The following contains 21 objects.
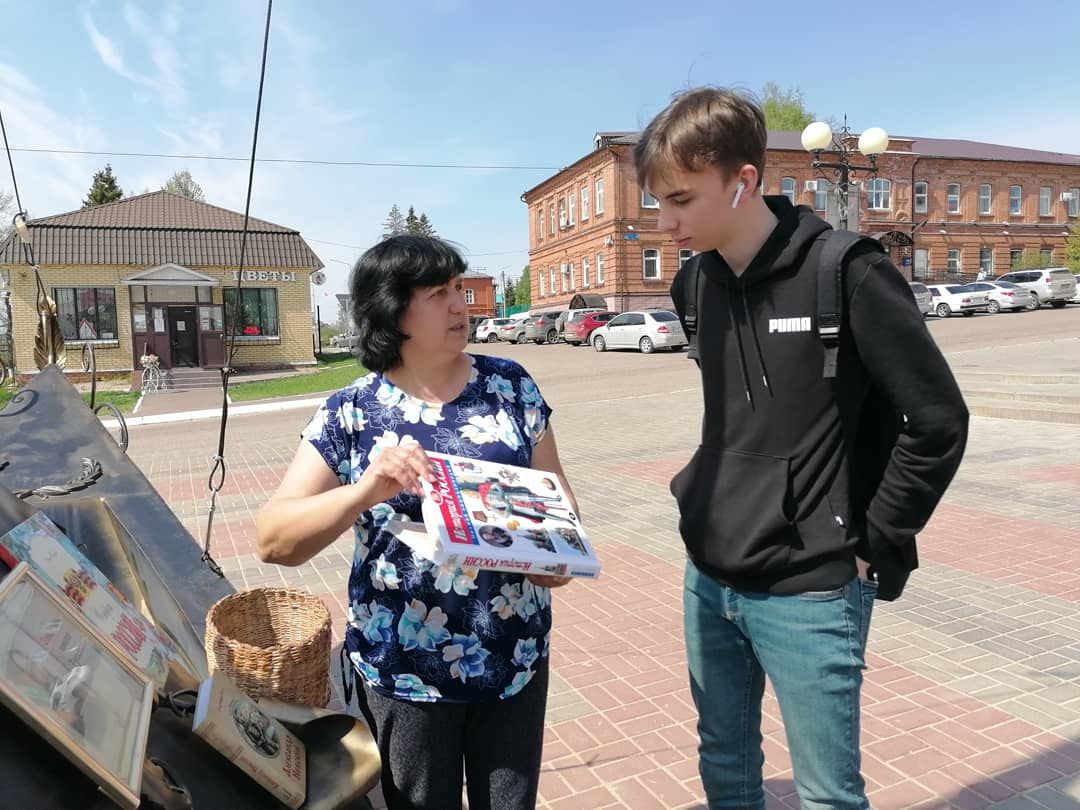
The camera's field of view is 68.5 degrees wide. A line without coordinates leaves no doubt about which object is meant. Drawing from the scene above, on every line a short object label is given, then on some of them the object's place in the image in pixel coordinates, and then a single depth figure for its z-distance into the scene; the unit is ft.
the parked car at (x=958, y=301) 104.73
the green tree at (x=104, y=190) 164.96
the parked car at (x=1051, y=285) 107.65
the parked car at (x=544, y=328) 121.39
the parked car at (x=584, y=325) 105.91
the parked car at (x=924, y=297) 95.72
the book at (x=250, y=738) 5.07
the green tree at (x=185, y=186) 194.59
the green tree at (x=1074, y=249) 159.22
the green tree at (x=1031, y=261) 155.53
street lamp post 45.74
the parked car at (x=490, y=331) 138.96
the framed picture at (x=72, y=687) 3.85
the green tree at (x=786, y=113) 188.34
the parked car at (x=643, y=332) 85.46
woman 5.93
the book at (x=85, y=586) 5.08
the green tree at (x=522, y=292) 307.17
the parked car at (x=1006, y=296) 104.42
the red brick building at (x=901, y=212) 140.56
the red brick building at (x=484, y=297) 231.71
